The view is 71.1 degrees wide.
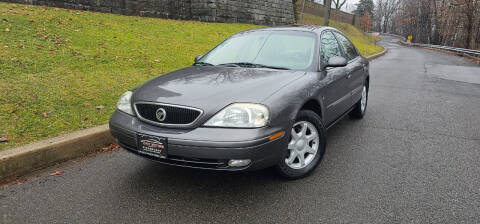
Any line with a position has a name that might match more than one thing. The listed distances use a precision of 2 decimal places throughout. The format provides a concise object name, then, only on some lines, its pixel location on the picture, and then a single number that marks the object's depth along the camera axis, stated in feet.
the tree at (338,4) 210.51
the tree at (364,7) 307.41
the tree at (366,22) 262.88
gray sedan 8.55
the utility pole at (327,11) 54.42
